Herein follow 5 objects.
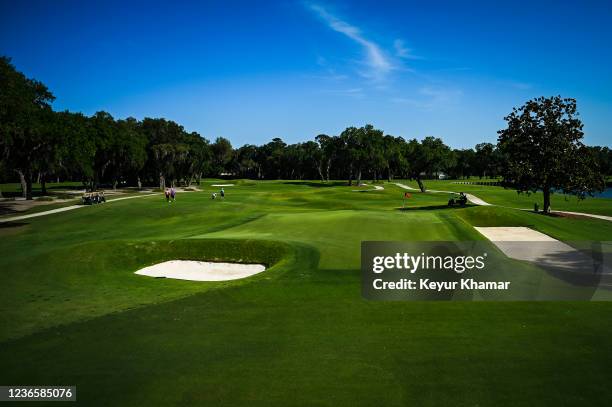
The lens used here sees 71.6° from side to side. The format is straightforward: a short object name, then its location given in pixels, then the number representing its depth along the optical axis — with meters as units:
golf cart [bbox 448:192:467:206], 54.86
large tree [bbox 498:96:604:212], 47.38
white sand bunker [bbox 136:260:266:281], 22.52
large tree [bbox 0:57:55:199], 39.62
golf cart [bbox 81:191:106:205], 56.04
